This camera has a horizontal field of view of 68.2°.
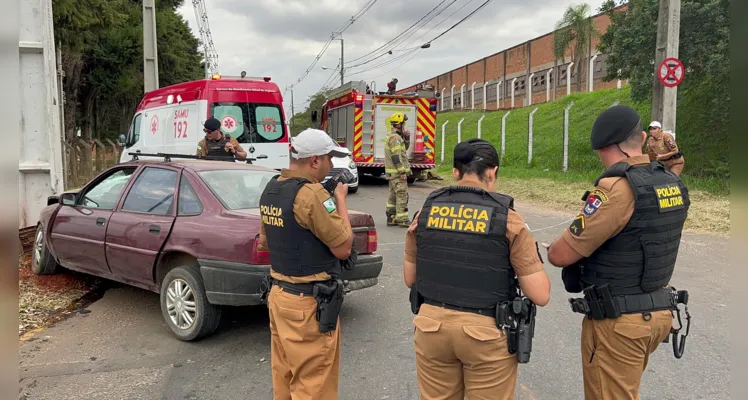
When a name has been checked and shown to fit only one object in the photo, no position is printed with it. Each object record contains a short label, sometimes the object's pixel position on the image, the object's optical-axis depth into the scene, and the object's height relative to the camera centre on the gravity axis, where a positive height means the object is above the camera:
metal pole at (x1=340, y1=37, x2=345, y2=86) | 47.66 +8.38
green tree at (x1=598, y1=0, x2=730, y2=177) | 13.17 +2.64
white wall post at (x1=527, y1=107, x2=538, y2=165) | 18.12 +0.48
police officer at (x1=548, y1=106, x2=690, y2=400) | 2.40 -0.39
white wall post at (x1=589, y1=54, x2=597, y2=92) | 27.36 +4.33
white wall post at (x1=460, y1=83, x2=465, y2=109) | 53.38 +6.06
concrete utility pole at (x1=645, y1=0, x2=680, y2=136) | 10.85 +2.35
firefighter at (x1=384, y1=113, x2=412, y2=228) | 9.19 -0.08
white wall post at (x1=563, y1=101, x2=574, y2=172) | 16.11 +0.66
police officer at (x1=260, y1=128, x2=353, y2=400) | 2.77 -0.51
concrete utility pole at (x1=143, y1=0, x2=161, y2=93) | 15.42 +3.29
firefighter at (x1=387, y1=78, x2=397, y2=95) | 16.06 +2.18
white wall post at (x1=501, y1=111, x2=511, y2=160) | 19.47 +0.94
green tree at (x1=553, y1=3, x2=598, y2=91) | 33.22 +7.74
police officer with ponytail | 2.25 -0.49
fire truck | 15.74 +1.10
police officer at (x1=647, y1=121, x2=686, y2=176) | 7.82 +0.28
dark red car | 4.22 -0.64
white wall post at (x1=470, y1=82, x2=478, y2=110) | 51.59 +5.91
